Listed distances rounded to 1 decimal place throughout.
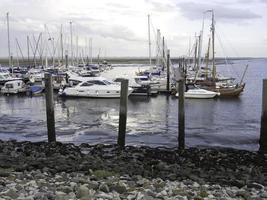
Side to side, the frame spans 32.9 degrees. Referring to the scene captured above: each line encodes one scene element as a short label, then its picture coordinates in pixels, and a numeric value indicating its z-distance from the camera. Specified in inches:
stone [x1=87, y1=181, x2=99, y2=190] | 428.5
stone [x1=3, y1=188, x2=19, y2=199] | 389.4
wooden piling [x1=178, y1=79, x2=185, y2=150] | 817.9
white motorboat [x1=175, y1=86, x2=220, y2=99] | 1959.9
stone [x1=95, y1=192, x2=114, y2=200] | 394.8
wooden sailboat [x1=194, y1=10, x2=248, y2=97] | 2015.5
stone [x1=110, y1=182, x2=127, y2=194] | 420.2
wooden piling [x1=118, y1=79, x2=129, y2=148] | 804.6
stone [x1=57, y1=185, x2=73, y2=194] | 414.3
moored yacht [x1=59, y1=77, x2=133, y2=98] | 1948.8
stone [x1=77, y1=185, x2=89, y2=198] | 395.2
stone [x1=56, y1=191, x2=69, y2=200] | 384.5
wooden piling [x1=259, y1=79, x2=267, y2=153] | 756.6
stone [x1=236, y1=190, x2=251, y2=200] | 423.8
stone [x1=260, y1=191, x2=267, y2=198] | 431.5
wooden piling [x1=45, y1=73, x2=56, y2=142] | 837.8
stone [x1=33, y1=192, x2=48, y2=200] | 385.4
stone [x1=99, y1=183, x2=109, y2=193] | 420.3
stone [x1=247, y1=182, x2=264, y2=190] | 472.4
